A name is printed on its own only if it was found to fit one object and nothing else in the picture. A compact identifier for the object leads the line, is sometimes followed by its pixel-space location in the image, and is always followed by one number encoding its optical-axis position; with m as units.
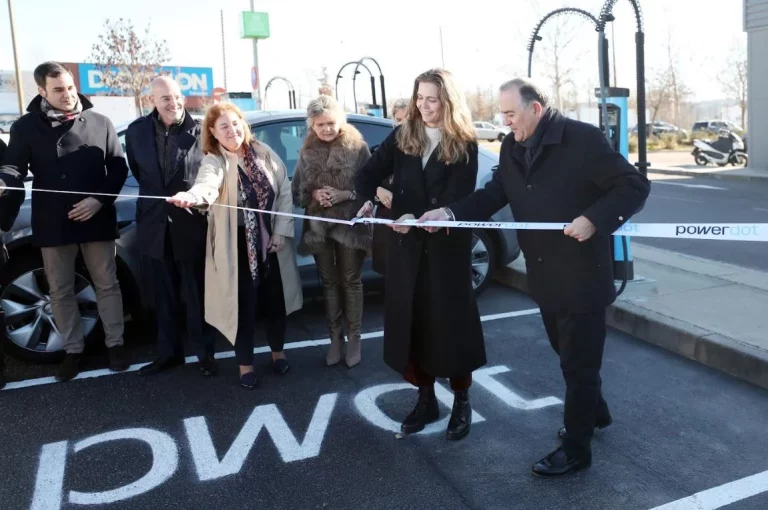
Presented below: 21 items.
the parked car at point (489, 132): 44.73
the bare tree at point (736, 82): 42.62
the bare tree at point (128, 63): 27.62
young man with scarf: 4.12
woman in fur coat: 4.20
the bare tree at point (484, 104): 63.56
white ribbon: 2.74
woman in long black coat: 3.30
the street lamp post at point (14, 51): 23.44
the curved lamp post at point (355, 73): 12.62
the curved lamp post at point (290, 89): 17.89
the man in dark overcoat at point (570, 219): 2.83
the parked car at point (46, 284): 4.48
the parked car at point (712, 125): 35.59
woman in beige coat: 3.96
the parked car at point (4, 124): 32.72
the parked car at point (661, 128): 35.53
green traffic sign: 23.00
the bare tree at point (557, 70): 28.39
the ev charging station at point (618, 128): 5.59
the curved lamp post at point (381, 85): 11.07
